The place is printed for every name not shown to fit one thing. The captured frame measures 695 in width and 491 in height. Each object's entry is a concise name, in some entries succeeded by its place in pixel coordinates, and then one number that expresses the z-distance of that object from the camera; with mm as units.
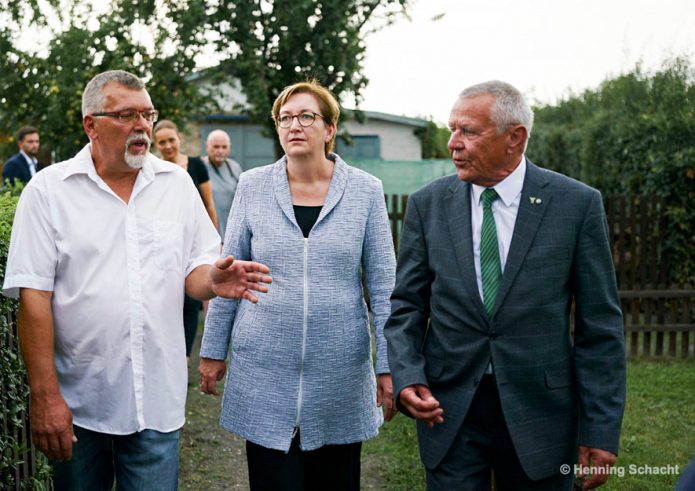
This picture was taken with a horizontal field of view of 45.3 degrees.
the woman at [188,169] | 7949
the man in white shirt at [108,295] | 3234
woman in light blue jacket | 3801
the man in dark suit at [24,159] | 11031
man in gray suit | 3242
